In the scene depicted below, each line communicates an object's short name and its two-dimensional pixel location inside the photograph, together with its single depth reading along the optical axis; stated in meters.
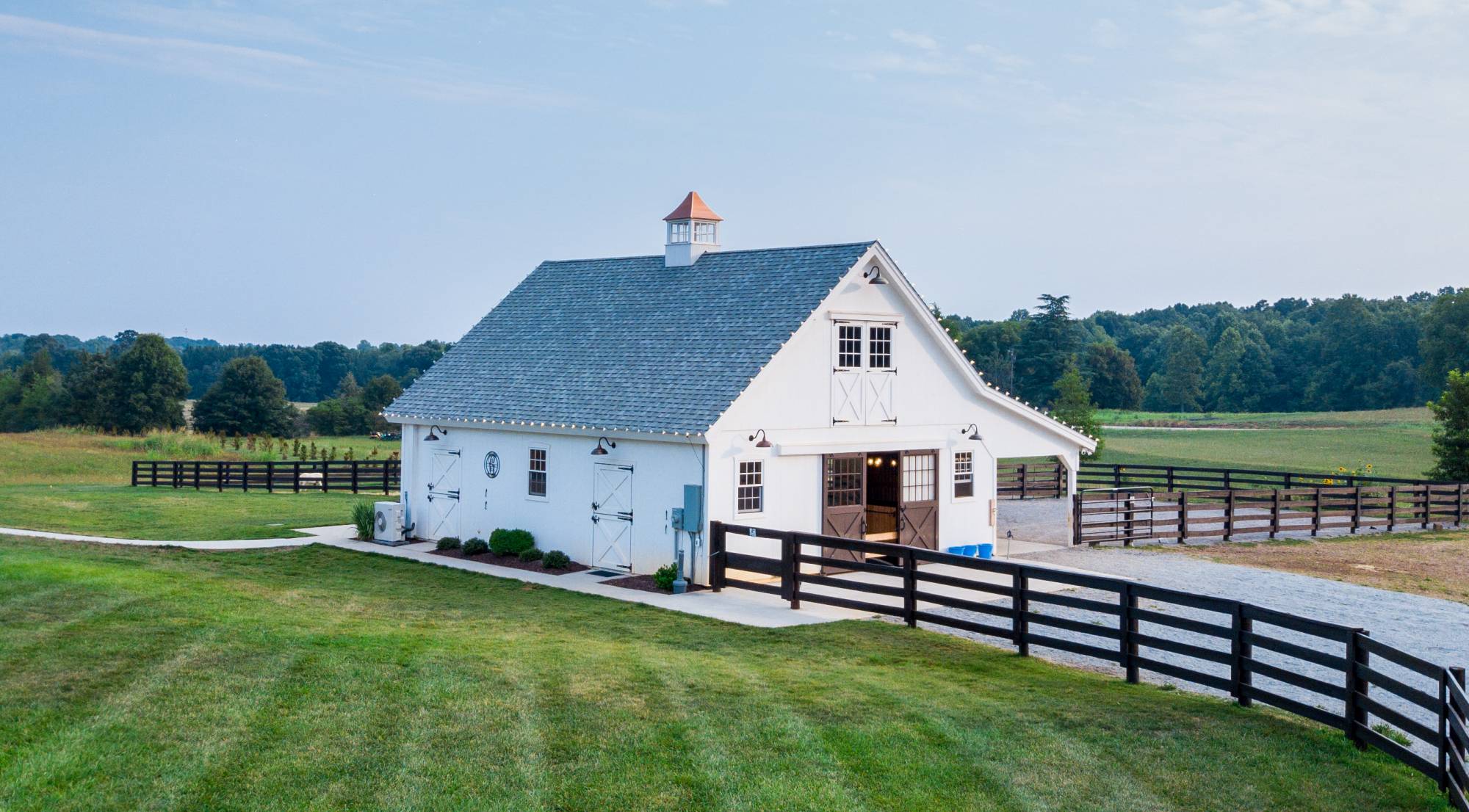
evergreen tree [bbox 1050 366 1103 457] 47.69
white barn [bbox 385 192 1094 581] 20.28
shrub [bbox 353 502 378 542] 25.48
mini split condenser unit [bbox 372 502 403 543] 24.72
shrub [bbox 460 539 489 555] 23.23
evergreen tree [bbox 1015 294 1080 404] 88.81
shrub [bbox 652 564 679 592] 19.30
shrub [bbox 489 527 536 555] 22.42
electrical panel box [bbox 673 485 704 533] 19.44
